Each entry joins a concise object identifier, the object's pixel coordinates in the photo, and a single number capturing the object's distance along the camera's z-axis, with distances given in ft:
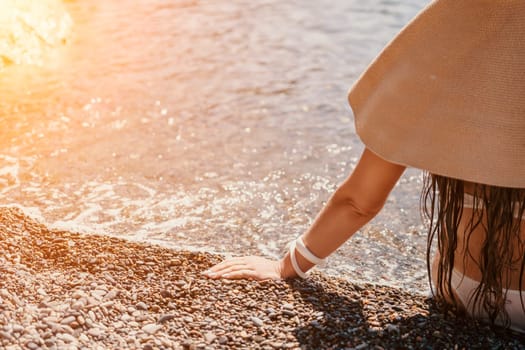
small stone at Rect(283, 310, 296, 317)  10.13
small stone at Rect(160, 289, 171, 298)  10.60
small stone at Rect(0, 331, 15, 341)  8.91
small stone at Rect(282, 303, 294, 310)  10.26
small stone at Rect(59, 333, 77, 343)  9.04
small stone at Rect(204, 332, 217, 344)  9.33
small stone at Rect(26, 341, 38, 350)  8.77
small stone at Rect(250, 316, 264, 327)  9.84
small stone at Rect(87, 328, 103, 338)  9.32
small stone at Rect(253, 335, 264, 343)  9.43
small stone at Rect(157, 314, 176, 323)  9.86
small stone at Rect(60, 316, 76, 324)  9.36
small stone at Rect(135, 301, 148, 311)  10.27
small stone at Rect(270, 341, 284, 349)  9.25
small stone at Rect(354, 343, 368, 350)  9.33
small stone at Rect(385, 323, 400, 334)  9.78
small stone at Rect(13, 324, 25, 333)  9.08
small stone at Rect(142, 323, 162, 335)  9.57
